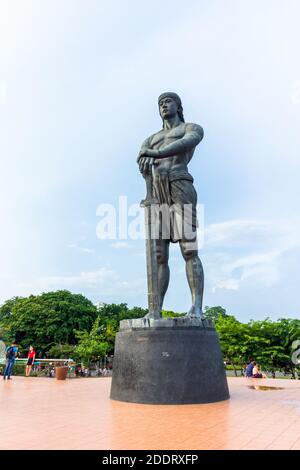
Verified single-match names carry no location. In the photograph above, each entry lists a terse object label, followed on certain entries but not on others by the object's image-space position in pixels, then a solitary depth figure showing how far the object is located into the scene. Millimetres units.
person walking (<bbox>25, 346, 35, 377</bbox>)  18928
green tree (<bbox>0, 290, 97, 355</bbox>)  45281
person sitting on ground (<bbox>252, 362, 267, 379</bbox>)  17391
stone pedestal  7965
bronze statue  9195
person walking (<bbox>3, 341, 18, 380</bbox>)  15859
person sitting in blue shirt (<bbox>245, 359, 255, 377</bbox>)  17850
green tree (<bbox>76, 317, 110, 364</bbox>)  37056
